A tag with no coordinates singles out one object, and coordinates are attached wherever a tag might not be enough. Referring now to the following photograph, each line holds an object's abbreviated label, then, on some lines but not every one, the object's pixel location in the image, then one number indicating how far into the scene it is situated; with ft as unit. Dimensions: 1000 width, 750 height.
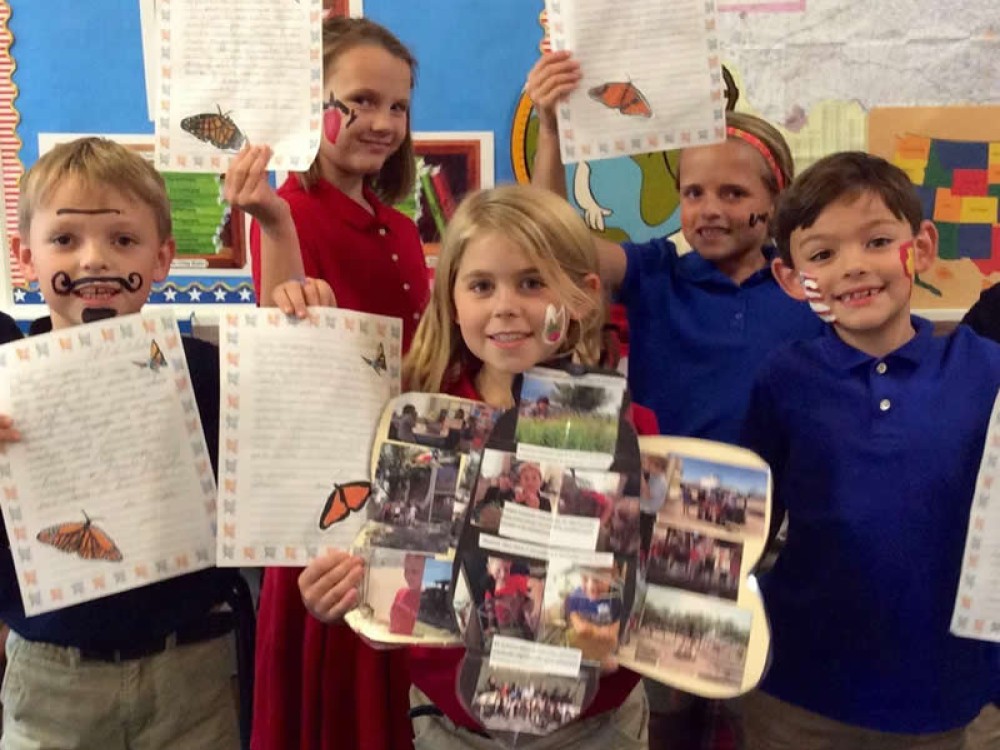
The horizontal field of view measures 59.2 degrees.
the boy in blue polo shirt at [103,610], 3.43
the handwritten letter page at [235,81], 3.45
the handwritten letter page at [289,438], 3.27
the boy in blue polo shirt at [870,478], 3.39
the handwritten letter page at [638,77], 3.78
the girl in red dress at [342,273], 4.00
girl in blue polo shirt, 4.31
